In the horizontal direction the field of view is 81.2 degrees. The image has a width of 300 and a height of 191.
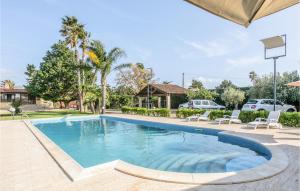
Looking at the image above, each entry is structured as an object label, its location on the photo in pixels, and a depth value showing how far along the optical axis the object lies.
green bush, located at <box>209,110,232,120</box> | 12.04
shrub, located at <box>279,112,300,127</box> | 9.57
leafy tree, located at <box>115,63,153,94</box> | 29.47
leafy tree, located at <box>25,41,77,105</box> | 24.13
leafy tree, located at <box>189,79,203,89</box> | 35.58
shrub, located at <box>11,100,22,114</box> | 16.90
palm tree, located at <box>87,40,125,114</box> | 18.07
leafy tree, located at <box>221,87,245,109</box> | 21.90
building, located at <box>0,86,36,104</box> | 32.68
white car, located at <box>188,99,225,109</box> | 19.72
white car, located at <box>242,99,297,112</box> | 14.36
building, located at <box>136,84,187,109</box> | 22.86
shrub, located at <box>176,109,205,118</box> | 13.52
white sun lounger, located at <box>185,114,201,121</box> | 12.45
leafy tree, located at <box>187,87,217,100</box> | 22.37
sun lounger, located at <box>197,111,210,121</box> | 12.42
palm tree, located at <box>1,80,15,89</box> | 48.05
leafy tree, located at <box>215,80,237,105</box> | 23.78
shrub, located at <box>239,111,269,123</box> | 10.48
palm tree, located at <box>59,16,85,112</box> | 22.14
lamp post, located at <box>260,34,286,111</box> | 8.85
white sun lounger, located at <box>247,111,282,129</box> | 9.07
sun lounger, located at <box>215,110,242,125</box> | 11.00
